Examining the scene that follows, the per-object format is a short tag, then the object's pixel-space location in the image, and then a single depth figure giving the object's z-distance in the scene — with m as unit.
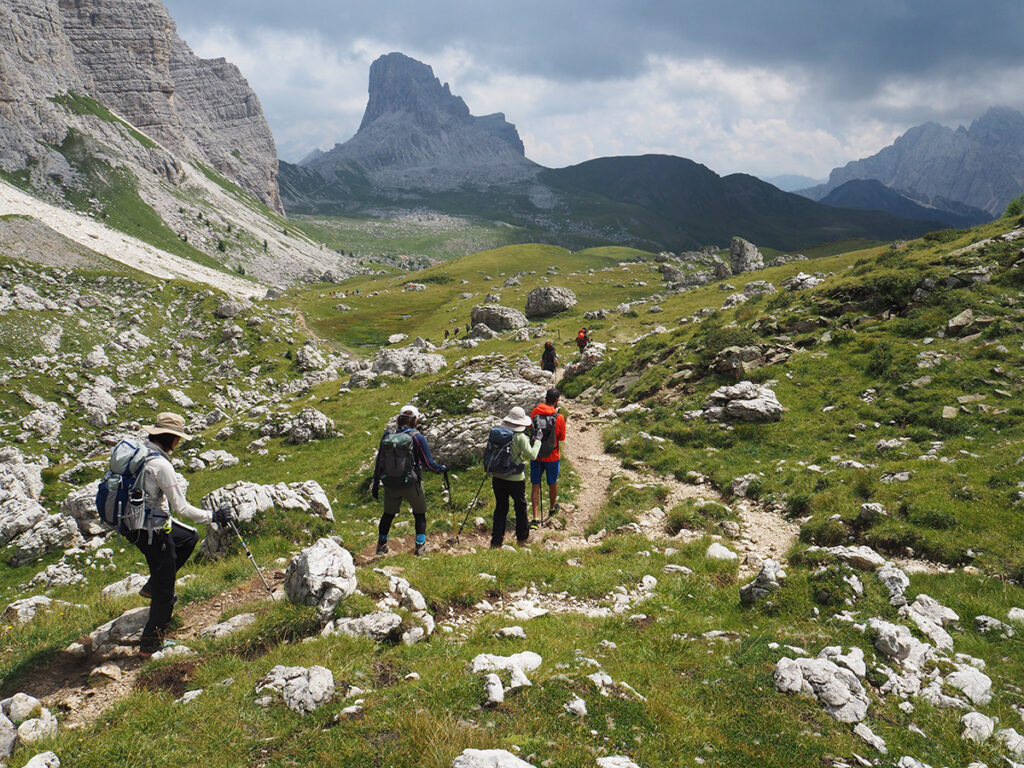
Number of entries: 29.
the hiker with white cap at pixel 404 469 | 14.02
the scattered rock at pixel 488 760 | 5.55
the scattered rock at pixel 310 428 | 30.59
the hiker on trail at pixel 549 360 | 35.32
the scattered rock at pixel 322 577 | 9.67
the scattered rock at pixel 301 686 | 7.13
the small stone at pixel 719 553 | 13.26
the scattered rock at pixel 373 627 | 8.98
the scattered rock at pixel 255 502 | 15.27
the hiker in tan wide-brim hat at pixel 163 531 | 9.07
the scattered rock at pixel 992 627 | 8.89
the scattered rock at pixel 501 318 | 68.69
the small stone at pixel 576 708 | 6.87
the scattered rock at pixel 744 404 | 21.53
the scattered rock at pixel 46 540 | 19.91
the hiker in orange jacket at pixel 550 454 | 16.72
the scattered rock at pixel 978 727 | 6.71
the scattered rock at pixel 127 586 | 12.40
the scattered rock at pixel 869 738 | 6.66
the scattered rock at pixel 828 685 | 7.18
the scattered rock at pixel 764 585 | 10.50
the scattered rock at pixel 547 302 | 75.50
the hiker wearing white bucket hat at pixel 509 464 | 14.59
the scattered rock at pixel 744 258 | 92.81
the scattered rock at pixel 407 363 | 46.88
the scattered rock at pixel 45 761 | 5.78
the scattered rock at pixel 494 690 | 6.91
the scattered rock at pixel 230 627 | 9.30
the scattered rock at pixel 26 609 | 11.60
